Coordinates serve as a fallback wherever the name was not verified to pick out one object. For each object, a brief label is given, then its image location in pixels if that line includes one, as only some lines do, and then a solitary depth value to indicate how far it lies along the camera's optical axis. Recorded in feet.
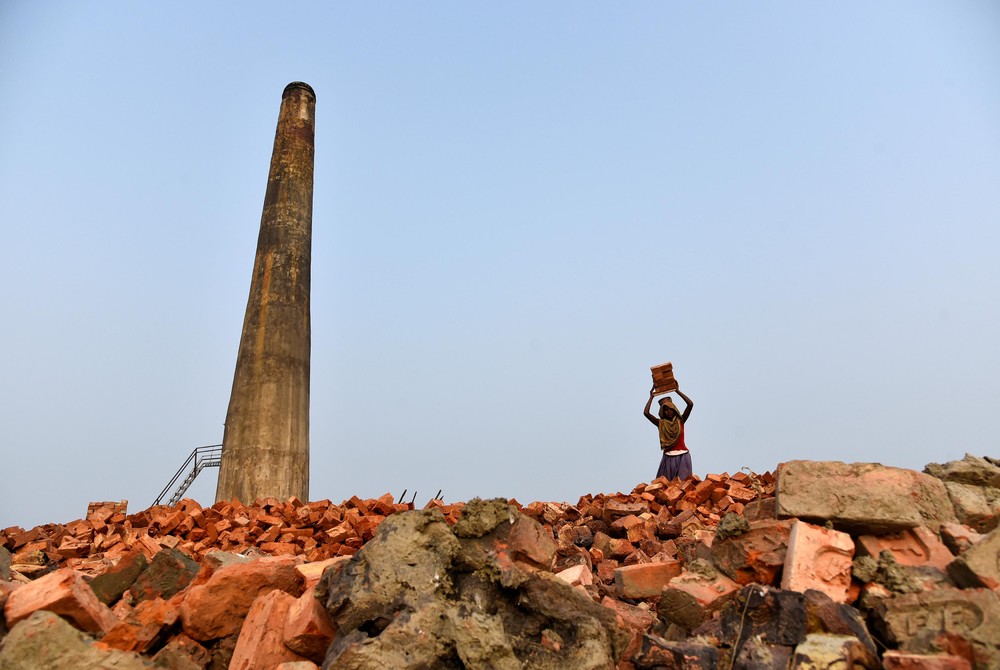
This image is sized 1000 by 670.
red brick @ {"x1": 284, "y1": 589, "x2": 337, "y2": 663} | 9.96
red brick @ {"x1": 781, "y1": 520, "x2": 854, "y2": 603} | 10.94
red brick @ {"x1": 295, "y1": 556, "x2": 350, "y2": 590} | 11.95
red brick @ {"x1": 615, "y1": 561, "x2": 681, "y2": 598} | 13.29
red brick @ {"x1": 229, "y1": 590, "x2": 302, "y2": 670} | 10.00
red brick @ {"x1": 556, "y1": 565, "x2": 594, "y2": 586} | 13.24
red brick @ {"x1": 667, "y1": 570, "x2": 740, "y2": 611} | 11.15
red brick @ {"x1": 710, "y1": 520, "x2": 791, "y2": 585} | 11.94
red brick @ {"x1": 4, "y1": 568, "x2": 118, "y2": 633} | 10.75
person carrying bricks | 27.68
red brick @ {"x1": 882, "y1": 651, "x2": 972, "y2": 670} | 8.15
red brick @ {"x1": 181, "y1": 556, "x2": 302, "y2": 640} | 11.01
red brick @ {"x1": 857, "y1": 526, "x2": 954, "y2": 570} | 11.60
